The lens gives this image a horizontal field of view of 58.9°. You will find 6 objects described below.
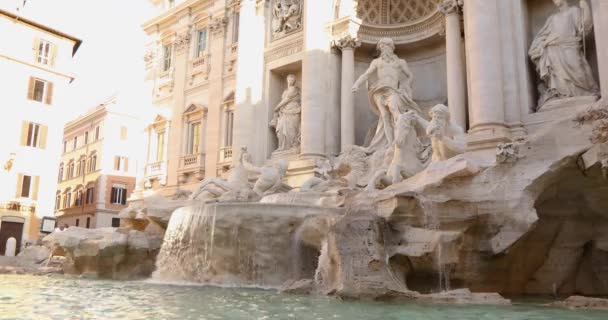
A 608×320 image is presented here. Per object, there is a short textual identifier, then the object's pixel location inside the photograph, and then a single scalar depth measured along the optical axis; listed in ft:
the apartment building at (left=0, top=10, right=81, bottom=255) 81.25
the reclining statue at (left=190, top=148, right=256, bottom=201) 41.19
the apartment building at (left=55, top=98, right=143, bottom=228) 118.83
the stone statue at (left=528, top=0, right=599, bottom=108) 35.29
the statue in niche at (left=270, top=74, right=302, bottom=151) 54.39
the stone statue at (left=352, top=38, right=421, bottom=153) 43.98
